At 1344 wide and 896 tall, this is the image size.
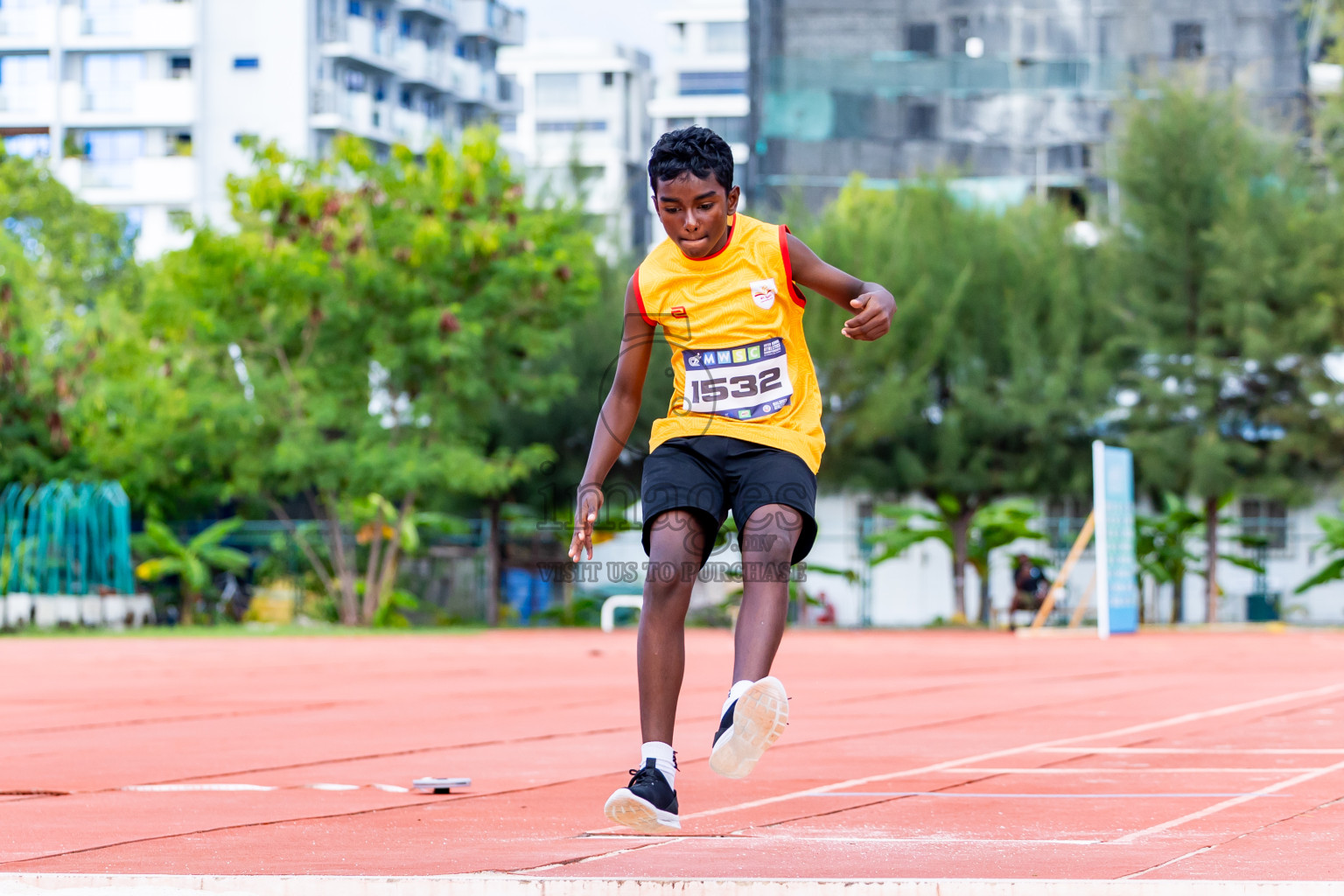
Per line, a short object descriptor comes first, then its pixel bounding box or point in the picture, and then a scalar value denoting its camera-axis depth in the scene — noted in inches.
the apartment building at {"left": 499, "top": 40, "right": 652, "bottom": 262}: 3398.1
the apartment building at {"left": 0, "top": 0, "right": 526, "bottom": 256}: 2356.1
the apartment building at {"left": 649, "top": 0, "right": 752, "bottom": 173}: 3412.9
